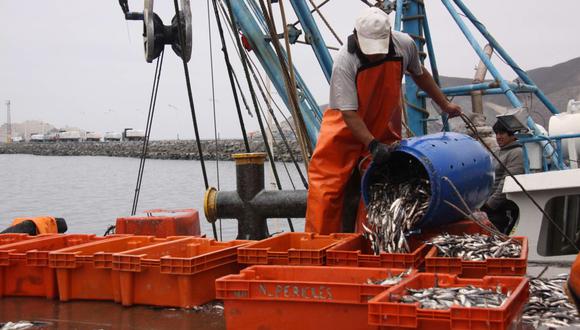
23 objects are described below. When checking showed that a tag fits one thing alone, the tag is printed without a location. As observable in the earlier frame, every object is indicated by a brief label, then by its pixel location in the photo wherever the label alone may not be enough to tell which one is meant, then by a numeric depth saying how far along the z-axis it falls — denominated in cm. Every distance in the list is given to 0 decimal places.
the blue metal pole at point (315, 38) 927
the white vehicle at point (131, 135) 12112
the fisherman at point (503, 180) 768
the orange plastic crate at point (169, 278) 448
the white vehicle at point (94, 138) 13648
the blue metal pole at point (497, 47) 1284
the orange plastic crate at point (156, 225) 703
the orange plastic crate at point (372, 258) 438
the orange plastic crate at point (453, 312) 301
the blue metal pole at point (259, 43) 916
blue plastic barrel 496
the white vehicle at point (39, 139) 14631
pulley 679
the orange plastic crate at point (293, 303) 365
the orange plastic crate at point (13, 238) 590
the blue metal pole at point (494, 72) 908
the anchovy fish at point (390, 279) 377
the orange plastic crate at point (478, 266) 412
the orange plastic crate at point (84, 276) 475
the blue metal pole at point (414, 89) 1023
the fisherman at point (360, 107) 521
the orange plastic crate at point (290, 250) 453
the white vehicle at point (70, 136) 13525
